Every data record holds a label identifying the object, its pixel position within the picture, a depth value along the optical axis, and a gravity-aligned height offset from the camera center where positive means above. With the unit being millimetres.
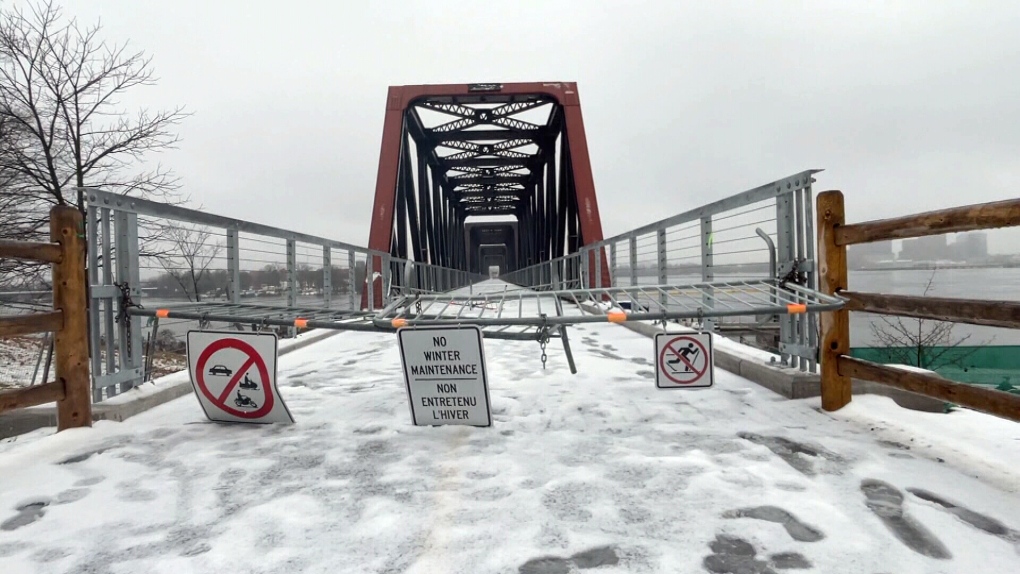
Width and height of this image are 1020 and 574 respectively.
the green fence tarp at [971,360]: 6871 -1438
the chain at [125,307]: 3320 -53
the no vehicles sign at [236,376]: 2887 -466
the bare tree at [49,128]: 9672 +3395
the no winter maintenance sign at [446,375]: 2760 -482
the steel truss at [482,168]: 16703 +6013
